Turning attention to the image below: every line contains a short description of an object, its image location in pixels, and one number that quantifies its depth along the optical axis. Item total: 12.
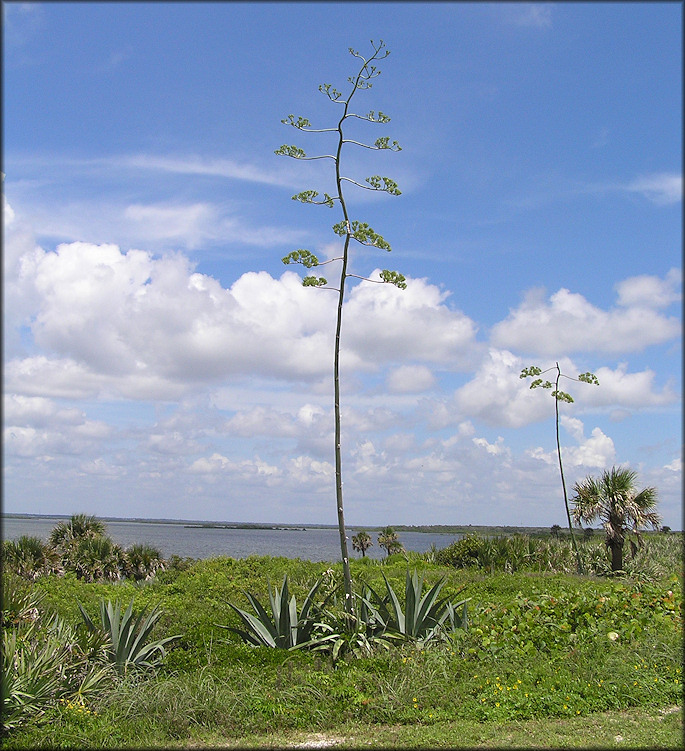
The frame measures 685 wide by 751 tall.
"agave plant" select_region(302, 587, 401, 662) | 8.40
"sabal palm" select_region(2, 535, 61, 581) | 19.47
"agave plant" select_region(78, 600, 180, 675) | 8.45
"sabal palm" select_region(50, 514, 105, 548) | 25.22
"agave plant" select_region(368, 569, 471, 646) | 9.16
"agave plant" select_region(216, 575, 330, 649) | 8.87
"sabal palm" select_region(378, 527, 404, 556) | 38.09
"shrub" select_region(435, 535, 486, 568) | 21.75
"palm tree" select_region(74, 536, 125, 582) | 21.81
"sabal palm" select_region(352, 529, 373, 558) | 42.50
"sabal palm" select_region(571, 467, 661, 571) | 19.20
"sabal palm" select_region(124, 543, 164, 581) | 23.16
